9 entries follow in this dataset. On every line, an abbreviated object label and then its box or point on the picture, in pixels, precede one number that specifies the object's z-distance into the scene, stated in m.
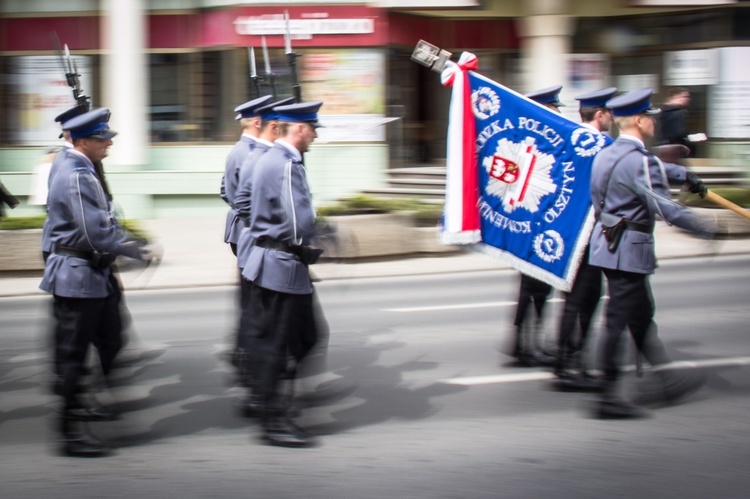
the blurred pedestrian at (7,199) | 9.43
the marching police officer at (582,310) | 6.54
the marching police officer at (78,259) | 5.36
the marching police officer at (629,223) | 5.70
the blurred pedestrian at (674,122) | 13.80
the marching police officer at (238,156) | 6.79
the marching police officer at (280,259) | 5.42
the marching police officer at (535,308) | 7.14
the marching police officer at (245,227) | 6.10
